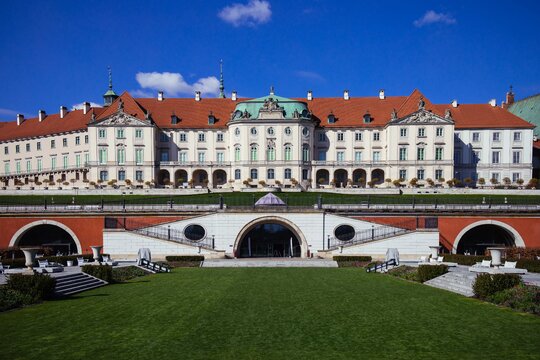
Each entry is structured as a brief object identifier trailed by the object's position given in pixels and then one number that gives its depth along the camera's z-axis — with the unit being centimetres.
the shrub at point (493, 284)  2089
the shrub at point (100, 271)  2714
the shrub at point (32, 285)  2097
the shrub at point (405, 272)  2825
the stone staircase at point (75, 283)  2325
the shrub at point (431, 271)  2692
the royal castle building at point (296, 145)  7631
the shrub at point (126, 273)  2841
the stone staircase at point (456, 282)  2306
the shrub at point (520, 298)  1842
